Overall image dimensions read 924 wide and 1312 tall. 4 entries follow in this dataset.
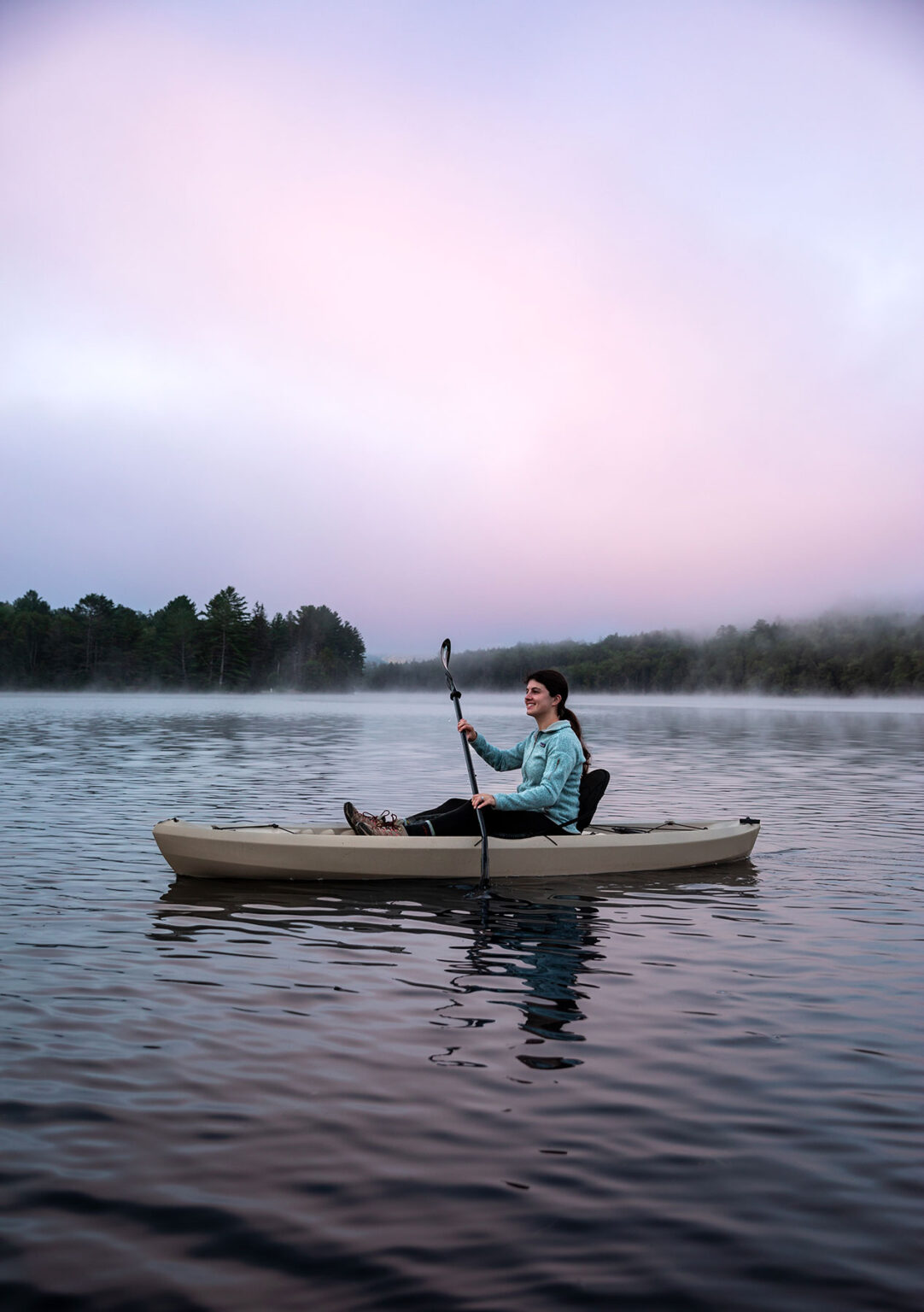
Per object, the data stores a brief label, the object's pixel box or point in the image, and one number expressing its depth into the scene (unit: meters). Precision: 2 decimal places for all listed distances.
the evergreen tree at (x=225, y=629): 135.38
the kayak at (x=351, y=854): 9.72
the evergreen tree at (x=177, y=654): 143.75
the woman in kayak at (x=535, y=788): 9.59
